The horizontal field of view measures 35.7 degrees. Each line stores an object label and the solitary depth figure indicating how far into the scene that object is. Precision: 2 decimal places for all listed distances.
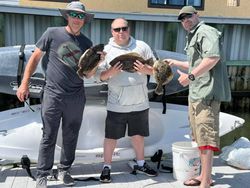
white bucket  3.84
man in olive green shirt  3.25
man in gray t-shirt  3.43
